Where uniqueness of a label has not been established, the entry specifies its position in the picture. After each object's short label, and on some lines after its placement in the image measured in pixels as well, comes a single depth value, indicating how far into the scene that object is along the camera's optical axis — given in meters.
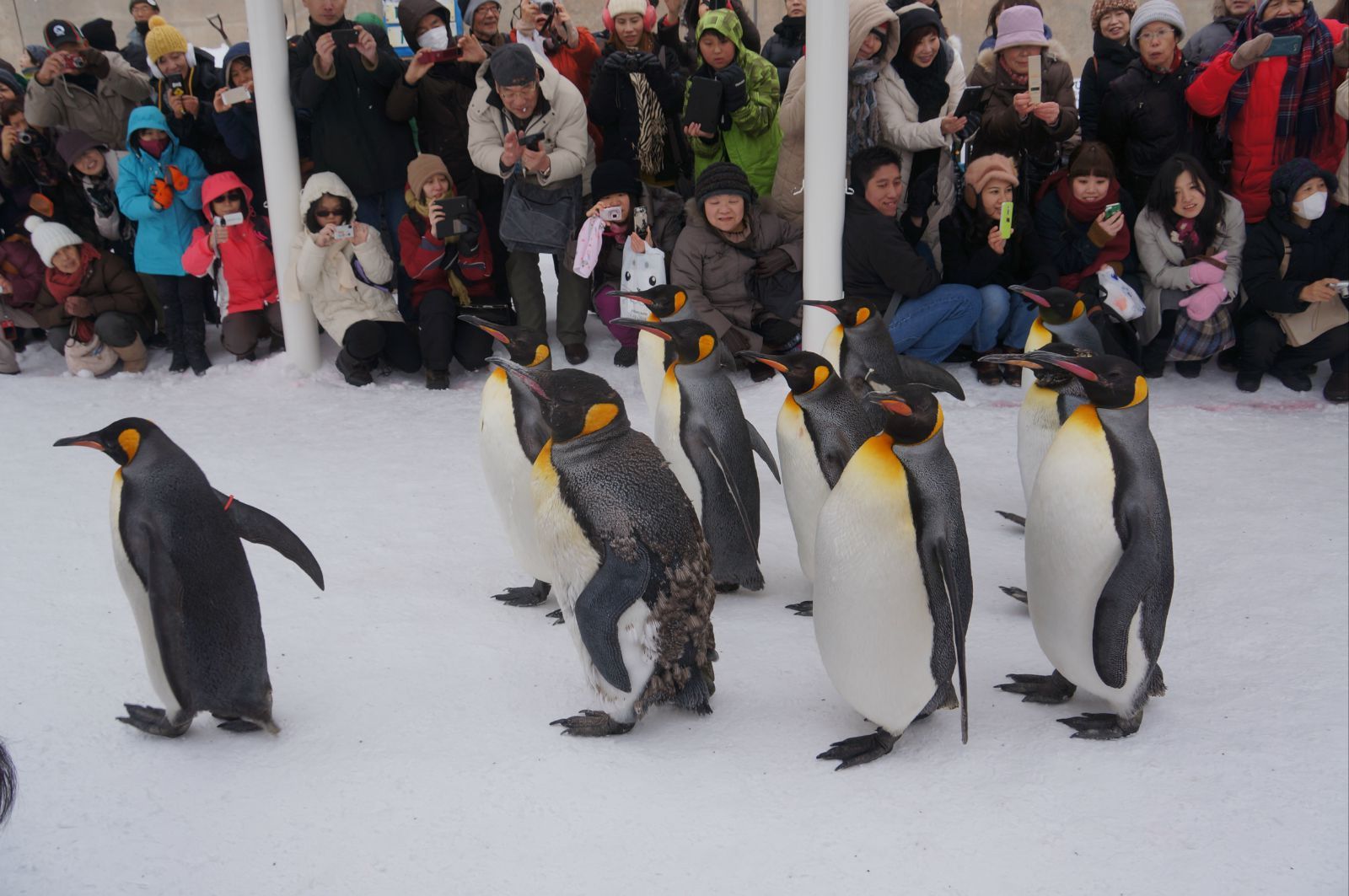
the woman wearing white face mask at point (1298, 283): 4.21
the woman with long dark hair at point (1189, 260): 4.21
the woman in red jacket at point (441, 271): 4.38
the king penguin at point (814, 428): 2.59
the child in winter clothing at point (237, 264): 4.48
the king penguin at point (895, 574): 1.94
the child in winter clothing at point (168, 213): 4.48
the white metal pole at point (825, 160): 3.97
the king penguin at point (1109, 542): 2.06
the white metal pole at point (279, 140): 4.25
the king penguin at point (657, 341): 3.21
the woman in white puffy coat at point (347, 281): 4.34
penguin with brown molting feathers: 1.97
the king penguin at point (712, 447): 2.71
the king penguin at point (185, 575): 1.91
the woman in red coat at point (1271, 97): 4.23
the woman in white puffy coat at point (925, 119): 4.37
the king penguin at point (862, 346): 3.27
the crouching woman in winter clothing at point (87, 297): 4.55
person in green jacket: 4.27
